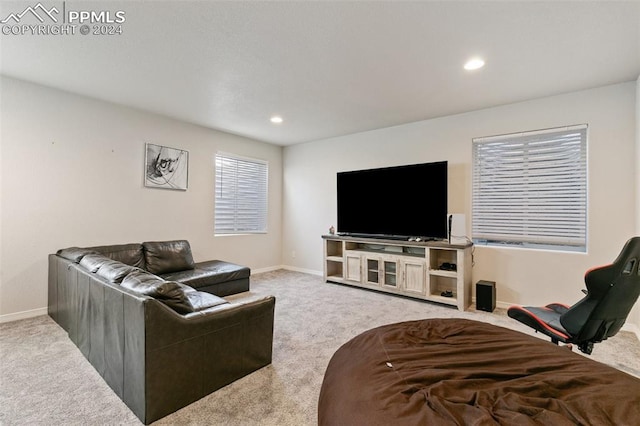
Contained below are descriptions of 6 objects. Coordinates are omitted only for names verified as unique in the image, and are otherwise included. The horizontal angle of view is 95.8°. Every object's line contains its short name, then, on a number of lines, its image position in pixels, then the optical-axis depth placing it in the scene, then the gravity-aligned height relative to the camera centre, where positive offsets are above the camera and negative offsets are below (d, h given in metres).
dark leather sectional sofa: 1.63 -0.81
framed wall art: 4.16 +0.67
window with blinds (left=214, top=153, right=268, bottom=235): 5.13 +0.33
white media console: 3.71 -0.78
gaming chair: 1.77 -0.58
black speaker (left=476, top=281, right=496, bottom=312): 3.53 -1.02
